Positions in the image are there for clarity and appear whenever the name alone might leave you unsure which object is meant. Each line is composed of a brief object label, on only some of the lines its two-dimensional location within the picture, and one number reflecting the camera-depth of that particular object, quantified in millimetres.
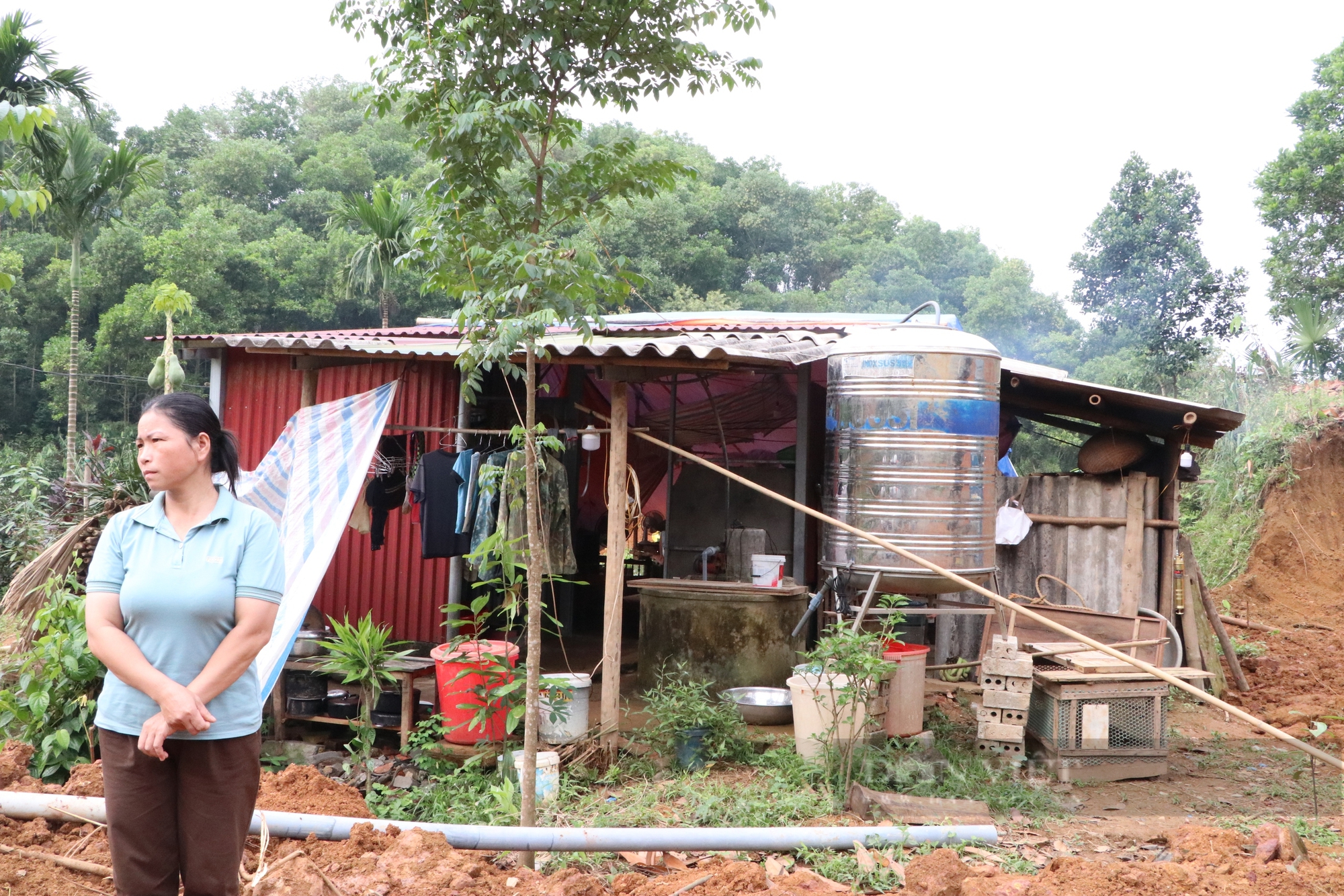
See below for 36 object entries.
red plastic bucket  5703
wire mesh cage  5957
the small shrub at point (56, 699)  5156
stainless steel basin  6309
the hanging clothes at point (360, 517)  7164
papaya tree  9375
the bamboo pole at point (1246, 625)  11117
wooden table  6195
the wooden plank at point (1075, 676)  5953
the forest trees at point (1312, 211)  17906
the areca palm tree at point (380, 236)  18941
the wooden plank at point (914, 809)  4922
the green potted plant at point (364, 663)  5844
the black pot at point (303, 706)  6461
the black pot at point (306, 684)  6477
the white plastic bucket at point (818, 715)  5441
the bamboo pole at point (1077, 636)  3252
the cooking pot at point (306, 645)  6742
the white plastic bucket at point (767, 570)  6875
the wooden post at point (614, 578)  5887
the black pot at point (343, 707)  6469
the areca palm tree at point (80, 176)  13445
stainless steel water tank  6035
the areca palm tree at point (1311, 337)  16531
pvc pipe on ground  3617
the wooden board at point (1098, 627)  7898
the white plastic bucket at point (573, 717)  5812
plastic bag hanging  8500
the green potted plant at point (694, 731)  5809
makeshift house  6059
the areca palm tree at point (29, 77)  12180
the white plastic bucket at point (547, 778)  5102
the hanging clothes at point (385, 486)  7137
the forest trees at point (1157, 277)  20672
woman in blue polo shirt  2463
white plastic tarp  6105
